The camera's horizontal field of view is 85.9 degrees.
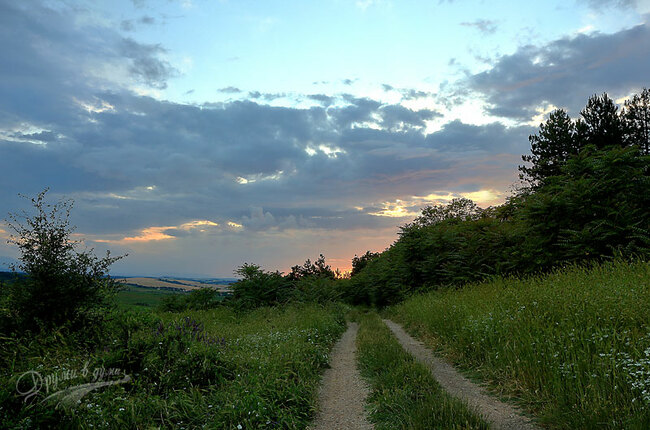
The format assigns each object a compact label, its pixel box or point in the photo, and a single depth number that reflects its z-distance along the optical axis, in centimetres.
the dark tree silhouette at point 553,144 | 3169
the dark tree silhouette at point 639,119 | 3241
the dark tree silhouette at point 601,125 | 3047
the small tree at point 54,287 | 762
